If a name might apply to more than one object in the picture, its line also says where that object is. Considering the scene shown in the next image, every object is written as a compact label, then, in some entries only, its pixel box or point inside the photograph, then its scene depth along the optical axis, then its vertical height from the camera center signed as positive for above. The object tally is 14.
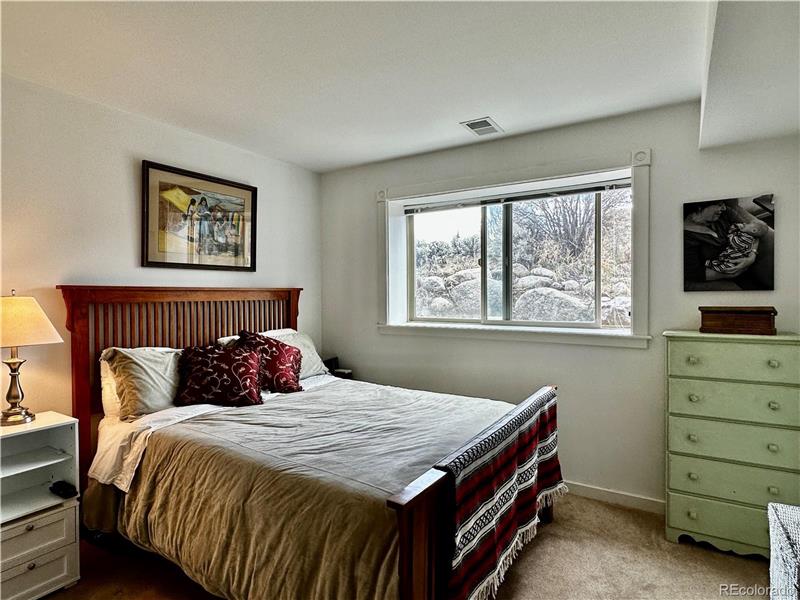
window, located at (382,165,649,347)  3.06 +0.31
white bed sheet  2.16 -0.74
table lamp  1.99 -0.16
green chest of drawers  2.12 -0.70
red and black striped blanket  1.50 -0.80
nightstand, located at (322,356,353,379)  3.80 -0.64
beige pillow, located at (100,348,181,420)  2.35 -0.46
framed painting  2.88 +0.54
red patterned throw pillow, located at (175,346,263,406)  2.56 -0.48
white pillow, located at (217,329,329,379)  3.35 -0.41
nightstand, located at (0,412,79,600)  1.89 -0.95
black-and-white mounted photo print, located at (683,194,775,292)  2.43 +0.29
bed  1.40 -0.68
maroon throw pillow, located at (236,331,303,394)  2.92 -0.45
